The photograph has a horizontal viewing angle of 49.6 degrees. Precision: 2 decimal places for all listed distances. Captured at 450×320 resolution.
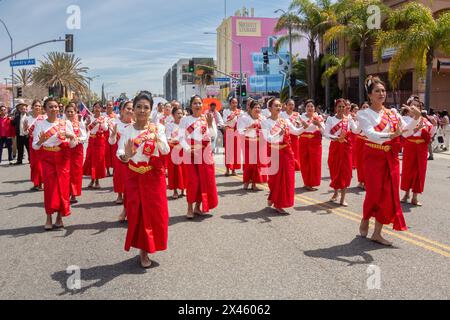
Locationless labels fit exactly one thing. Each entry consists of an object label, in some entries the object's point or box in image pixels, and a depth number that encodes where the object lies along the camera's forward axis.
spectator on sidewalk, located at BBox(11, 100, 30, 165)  16.56
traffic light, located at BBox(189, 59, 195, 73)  37.56
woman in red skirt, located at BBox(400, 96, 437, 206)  8.97
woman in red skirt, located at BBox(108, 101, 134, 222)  8.38
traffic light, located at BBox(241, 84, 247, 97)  39.03
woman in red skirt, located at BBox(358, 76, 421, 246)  6.27
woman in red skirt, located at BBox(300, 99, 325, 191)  10.56
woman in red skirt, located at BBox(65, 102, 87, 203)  9.13
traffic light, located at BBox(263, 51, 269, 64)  38.69
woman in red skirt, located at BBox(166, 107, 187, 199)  9.65
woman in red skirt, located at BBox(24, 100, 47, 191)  11.31
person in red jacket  18.06
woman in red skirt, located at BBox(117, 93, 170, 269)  5.47
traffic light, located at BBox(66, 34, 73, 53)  24.91
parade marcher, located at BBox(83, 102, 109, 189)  11.36
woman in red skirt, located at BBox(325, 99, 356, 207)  8.99
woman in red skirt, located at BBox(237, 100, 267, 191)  11.02
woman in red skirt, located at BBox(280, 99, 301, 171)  12.00
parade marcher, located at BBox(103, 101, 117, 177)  11.46
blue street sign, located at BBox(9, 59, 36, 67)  25.65
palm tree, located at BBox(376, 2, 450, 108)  23.19
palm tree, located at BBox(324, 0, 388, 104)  31.02
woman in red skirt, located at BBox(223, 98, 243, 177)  13.59
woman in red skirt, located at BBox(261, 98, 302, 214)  8.27
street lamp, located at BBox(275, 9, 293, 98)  37.03
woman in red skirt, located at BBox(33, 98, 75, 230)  7.22
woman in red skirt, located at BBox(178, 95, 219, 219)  8.00
